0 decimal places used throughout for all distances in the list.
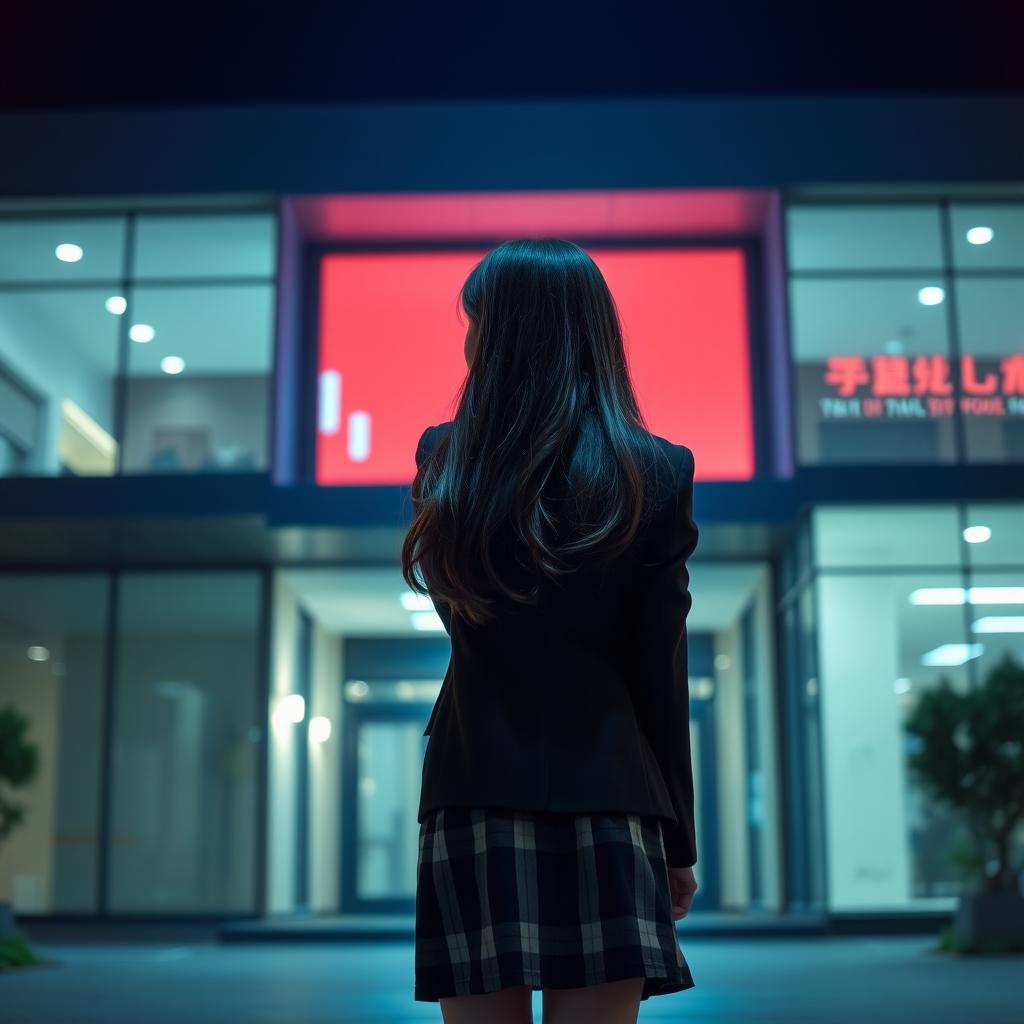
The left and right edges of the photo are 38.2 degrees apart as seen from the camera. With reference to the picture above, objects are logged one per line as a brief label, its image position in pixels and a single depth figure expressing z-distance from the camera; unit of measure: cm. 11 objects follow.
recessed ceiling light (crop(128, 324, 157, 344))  1320
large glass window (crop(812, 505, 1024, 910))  1166
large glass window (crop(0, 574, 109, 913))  1279
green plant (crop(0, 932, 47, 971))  877
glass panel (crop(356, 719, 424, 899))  1499
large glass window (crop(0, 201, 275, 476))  1284
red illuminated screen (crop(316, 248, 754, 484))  1328
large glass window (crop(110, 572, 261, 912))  1278
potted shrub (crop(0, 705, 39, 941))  994
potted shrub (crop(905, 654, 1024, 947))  974
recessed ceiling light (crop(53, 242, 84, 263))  1337
